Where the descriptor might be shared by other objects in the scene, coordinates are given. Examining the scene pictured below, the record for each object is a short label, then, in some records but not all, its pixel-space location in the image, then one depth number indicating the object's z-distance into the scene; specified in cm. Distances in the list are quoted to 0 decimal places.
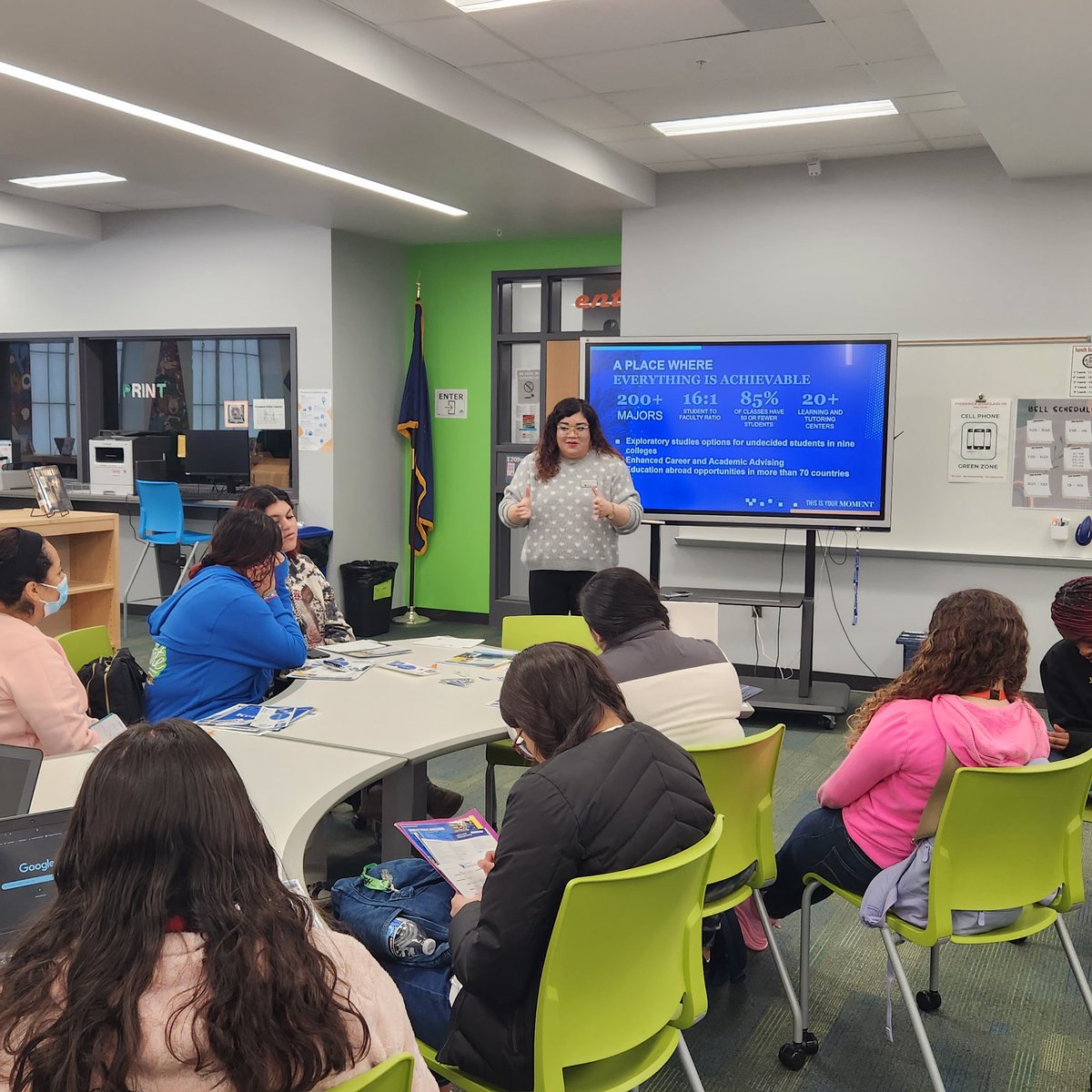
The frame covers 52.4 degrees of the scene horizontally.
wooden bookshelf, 578
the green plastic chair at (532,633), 379
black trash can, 738
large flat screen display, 529
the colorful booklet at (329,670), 341
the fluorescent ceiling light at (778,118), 485
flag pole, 786
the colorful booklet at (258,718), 281
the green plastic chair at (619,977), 166
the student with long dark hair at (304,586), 386
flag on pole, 775
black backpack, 302
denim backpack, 206
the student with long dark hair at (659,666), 262
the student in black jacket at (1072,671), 300
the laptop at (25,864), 152
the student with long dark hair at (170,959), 109
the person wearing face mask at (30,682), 254
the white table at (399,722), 272
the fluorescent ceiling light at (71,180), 660
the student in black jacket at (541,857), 173
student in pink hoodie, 238
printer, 764
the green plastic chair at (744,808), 237
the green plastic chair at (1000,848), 219
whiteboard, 553
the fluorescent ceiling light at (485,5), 366
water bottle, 202
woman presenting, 450
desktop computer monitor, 770
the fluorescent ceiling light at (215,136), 408
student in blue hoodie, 307
